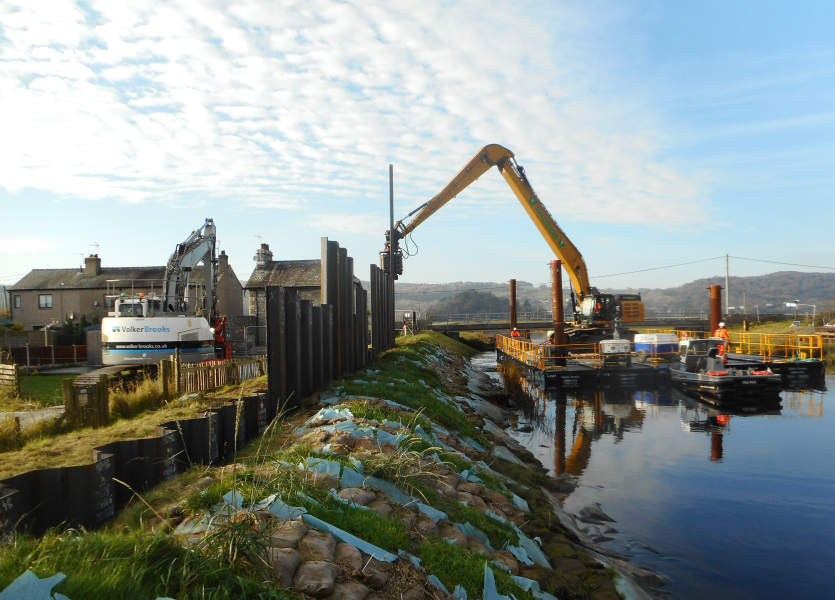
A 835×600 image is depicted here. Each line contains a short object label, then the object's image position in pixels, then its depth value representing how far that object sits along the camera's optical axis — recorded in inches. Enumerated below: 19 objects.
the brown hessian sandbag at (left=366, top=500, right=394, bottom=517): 203.2
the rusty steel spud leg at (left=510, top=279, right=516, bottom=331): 1486.7
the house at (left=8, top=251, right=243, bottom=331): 1561.3
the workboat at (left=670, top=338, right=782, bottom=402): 737.0
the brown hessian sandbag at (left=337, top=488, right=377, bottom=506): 202.2
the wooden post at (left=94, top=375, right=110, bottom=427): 406.6
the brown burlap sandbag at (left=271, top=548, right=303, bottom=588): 138.7
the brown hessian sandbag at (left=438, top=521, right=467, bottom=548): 207.9
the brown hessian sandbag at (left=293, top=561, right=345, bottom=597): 138.3
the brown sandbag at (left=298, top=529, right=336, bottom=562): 151.6
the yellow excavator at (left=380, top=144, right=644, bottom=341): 1077.1
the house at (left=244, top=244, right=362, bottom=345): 1644.9
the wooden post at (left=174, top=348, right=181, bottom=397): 503.2
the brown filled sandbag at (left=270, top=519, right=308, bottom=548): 152.5
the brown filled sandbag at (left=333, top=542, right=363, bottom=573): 155.8
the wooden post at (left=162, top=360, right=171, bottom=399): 486.9
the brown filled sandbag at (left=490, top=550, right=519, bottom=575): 214.4
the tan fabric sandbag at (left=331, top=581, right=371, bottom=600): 140.9
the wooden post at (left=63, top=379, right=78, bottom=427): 389.4
